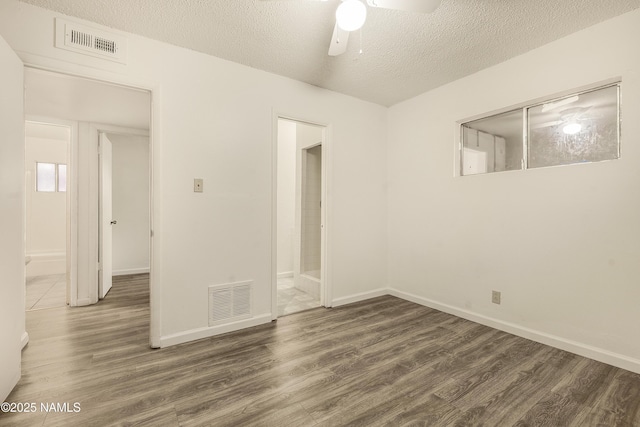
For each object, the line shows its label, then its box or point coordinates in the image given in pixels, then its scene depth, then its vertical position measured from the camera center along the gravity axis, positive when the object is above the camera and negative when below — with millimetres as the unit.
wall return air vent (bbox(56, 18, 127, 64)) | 2000 +1293
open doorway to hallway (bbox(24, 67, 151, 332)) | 2744 +994
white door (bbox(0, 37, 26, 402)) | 1566 +14
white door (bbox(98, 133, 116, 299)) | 3538 -50
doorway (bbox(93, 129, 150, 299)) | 4879 +167
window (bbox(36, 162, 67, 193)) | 5781 +779
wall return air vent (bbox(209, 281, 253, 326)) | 2559 -824
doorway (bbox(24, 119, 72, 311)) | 5027 +268
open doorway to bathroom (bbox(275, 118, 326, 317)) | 3664 -87
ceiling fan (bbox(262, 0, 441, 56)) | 1462 +1097
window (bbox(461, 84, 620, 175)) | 2150 +709
